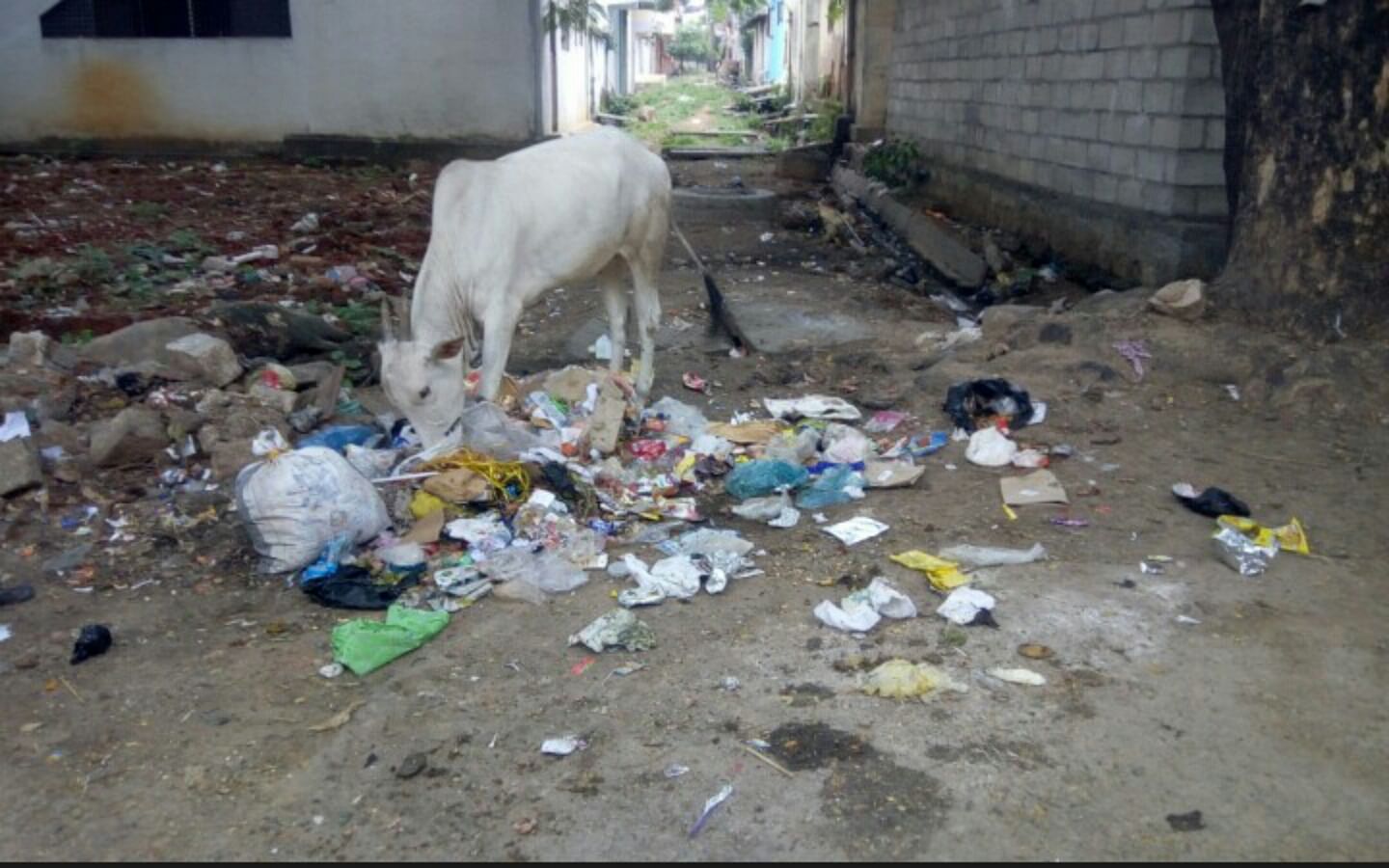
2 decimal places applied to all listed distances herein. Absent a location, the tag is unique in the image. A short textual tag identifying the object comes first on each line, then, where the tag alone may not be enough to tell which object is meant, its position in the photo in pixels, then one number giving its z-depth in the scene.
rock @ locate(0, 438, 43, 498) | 4.77
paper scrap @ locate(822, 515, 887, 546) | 4.44
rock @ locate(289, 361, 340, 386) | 6.05
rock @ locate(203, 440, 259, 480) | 5.02
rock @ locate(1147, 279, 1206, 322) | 6.09
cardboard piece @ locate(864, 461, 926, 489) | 4.95
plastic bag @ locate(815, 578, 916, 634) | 3.74
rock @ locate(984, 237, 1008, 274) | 8.94
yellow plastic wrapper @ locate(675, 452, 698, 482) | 5.13
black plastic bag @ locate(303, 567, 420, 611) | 3.99
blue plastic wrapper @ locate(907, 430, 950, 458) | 5.35
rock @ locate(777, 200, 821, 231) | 12.34
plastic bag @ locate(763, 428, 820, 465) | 5.21
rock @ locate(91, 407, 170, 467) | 5.08
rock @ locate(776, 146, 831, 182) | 16.23
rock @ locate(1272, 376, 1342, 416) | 5.39
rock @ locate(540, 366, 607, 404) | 5.88
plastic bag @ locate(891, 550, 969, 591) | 3.99
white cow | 4.88
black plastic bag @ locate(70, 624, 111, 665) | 3.69
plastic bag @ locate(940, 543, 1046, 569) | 4.19
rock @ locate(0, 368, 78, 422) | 5.37
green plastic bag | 3.60
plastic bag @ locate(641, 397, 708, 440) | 5.71
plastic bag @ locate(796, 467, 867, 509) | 4.84
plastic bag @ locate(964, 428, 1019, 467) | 5.15
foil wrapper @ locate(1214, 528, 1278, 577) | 4.07
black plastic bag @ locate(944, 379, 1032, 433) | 5.53
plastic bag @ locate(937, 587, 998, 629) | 3.72
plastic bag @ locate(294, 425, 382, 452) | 5.33
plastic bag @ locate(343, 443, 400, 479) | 4.88
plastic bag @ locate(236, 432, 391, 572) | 4.21
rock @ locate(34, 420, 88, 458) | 5.16
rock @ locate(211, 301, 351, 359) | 6.46
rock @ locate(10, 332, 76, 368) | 5.83
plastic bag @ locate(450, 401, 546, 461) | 5.03
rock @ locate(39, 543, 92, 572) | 4.34
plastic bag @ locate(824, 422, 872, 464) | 5.28
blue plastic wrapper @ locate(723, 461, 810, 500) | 4.91
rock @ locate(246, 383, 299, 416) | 5.71
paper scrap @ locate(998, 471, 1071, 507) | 4.71
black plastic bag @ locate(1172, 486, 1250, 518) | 4.53
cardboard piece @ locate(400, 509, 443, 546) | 4.45
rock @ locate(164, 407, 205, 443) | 5.28
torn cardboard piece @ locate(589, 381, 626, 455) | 5.29
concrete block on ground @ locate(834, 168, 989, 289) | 9.18
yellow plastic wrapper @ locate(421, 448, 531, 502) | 4.72
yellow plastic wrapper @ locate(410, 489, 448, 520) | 4.61
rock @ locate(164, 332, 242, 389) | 5.84
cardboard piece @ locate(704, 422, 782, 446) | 5.50
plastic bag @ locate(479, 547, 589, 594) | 4.15
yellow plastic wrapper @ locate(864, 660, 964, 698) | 3.31
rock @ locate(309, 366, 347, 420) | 5.77
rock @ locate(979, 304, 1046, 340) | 6.73
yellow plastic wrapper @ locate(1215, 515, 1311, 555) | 4.25
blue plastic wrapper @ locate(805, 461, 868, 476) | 5.15
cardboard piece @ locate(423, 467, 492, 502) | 4.65
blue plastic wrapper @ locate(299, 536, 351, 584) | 4.12
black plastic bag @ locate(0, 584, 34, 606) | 4.07
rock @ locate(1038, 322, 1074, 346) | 6.33
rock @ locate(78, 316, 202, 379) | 6.06
